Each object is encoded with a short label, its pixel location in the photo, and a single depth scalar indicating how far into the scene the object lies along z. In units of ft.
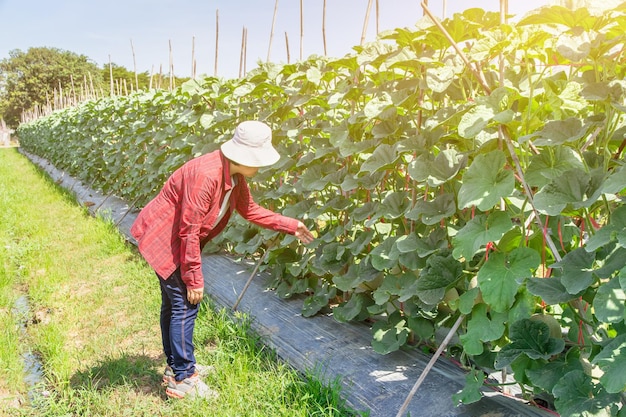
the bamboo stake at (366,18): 9.44
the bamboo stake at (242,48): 17.35
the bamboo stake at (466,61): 5.84
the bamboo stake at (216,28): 19.83
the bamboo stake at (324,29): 12.90
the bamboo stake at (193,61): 21.59
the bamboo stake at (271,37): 15.30
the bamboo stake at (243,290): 11.24
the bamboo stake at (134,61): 30.31
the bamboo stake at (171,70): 24.14
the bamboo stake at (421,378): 6.40
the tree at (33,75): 167.12
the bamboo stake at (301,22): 14.19
